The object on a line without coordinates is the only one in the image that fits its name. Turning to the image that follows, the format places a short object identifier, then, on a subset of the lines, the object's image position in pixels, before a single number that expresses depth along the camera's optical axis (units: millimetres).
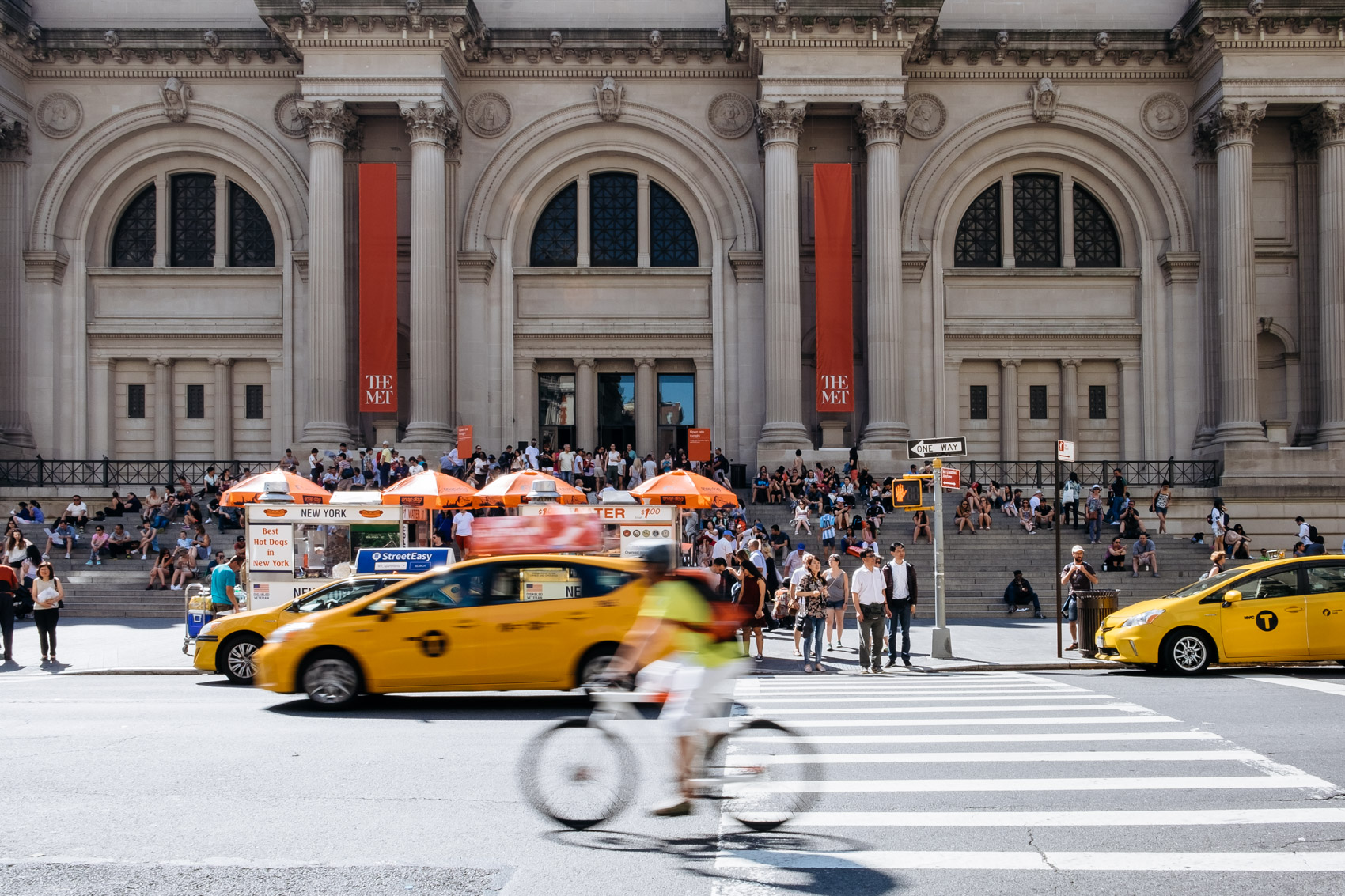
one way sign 17562
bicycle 7027
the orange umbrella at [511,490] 21062
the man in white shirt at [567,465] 31312
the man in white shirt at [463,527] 25047
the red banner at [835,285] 33875
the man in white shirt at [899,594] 17016
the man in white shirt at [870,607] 16219
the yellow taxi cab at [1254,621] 14797
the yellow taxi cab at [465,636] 12180
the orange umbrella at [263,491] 20312
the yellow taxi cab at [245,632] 15078
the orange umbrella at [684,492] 22031
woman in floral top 16516
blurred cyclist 7113
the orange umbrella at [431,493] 20578
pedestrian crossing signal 18547
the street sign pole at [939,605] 17656
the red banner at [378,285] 33594
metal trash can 17250
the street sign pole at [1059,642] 17062
